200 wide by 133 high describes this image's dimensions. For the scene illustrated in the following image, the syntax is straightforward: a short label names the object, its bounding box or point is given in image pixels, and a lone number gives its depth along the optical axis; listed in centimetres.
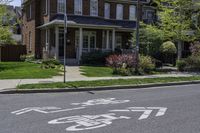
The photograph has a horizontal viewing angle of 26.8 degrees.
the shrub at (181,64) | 2895
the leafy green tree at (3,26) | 3206
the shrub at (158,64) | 3002
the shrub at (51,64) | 2733
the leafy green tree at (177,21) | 3244
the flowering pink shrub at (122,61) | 2475
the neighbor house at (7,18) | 3407
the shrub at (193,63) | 2853
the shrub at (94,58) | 3384
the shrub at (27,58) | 3866
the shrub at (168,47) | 3426
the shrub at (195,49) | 2953
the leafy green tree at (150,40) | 3344
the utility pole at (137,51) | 2409
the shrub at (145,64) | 2581
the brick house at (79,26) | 3562
